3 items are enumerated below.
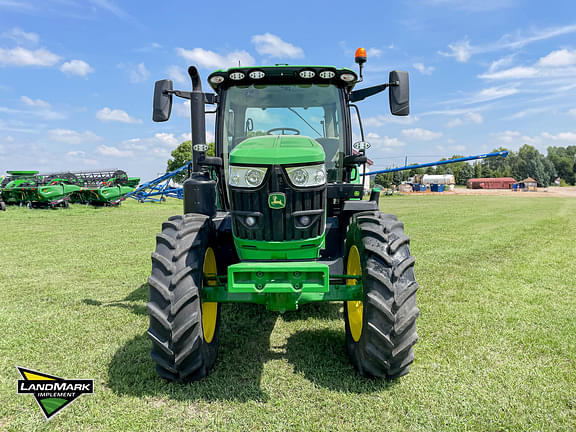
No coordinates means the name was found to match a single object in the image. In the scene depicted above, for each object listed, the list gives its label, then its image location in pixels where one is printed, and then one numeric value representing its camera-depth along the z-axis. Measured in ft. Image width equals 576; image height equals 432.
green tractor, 10.19
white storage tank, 308.60
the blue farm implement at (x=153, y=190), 87.40
